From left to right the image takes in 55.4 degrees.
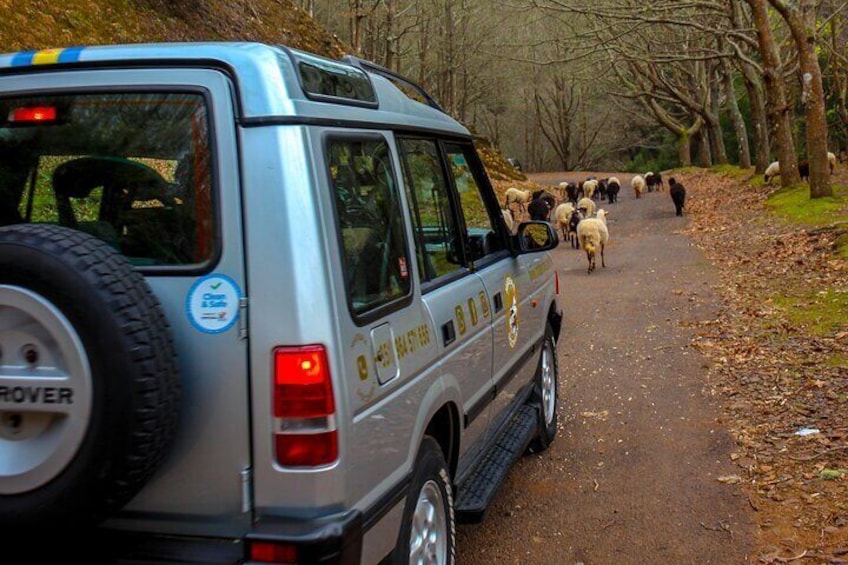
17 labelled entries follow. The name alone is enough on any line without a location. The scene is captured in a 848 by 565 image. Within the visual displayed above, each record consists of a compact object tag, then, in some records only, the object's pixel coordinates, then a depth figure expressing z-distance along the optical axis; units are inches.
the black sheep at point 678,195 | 1062.4
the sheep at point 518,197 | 1143.0
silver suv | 95.9
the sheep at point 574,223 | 815.8
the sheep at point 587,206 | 890.9
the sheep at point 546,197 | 1029.3
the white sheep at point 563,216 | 847.4
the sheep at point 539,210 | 901.2
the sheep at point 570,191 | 1430.9
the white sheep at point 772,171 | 1168.8
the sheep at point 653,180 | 1620.3
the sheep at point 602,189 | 1498.5
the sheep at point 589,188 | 1438.2
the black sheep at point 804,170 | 1146.0
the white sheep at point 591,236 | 641.0
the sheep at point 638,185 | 1488.7
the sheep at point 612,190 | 1421.0
